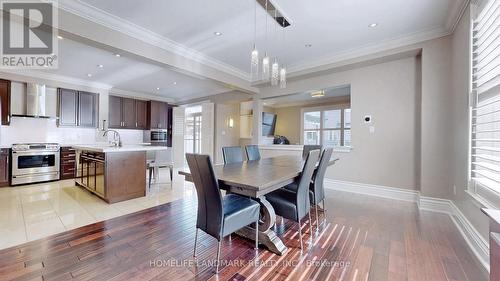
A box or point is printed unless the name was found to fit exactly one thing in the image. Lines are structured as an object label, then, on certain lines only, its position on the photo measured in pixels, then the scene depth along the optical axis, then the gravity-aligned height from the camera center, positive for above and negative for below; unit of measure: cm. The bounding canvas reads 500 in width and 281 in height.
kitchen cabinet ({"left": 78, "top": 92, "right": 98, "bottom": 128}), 542 +78
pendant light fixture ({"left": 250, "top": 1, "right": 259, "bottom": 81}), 244 +159
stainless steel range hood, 465 +86
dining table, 160 -34
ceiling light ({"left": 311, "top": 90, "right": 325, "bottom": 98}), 523 +123
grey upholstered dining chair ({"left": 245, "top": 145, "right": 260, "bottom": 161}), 328 -22
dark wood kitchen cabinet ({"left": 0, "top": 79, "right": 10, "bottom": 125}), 431 +79
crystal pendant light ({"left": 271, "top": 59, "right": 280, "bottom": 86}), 270 +90
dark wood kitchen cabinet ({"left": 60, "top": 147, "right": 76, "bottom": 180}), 499 -61
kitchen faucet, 393 -9
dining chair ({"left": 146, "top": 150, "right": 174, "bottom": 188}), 433 -47
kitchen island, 322 -56
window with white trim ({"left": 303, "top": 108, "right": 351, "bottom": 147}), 651 +47
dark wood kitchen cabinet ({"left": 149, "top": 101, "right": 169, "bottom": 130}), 687 +83
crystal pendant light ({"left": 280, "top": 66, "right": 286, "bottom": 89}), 285 +88
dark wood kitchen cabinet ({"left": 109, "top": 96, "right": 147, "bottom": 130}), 617 +80
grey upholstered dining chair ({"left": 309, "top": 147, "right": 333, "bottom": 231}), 240 -47
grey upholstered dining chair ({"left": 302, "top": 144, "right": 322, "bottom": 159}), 366 -14
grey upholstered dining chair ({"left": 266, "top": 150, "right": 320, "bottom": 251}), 197 -61
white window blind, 172 +40
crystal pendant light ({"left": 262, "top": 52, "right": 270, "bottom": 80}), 253 +95
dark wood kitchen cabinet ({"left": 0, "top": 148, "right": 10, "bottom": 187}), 423 -61
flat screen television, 605 +51
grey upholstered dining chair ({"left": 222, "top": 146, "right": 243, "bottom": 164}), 280 -21
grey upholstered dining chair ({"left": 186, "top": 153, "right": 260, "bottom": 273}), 161 -60
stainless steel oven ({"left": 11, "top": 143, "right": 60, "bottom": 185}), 436 -55
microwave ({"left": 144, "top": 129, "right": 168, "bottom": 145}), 691 +10
